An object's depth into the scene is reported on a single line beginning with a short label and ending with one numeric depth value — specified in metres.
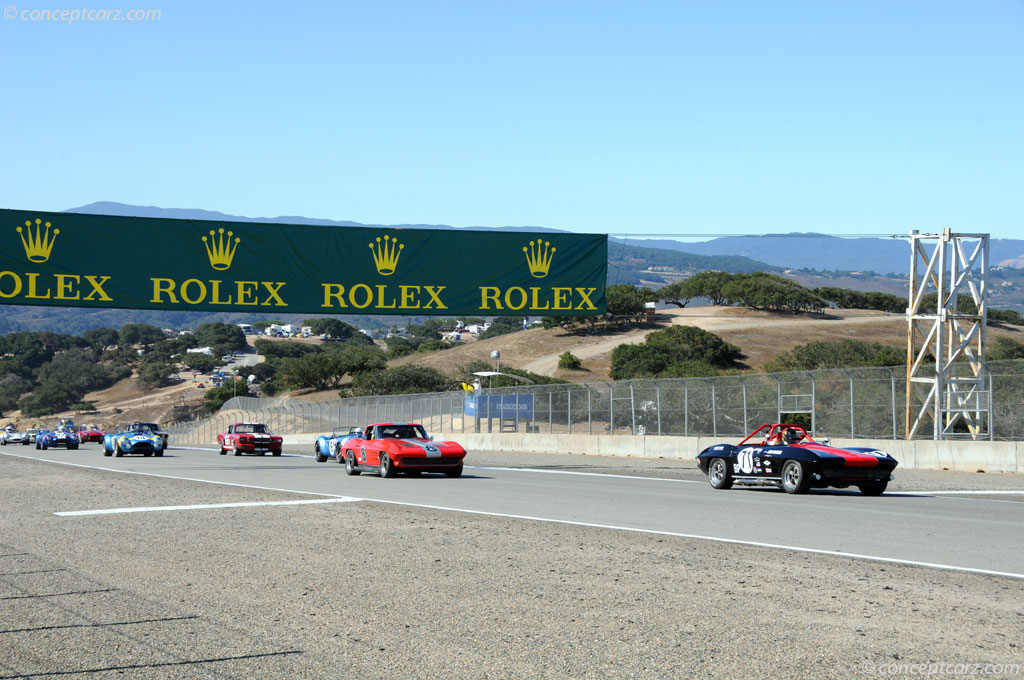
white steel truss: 30.33
